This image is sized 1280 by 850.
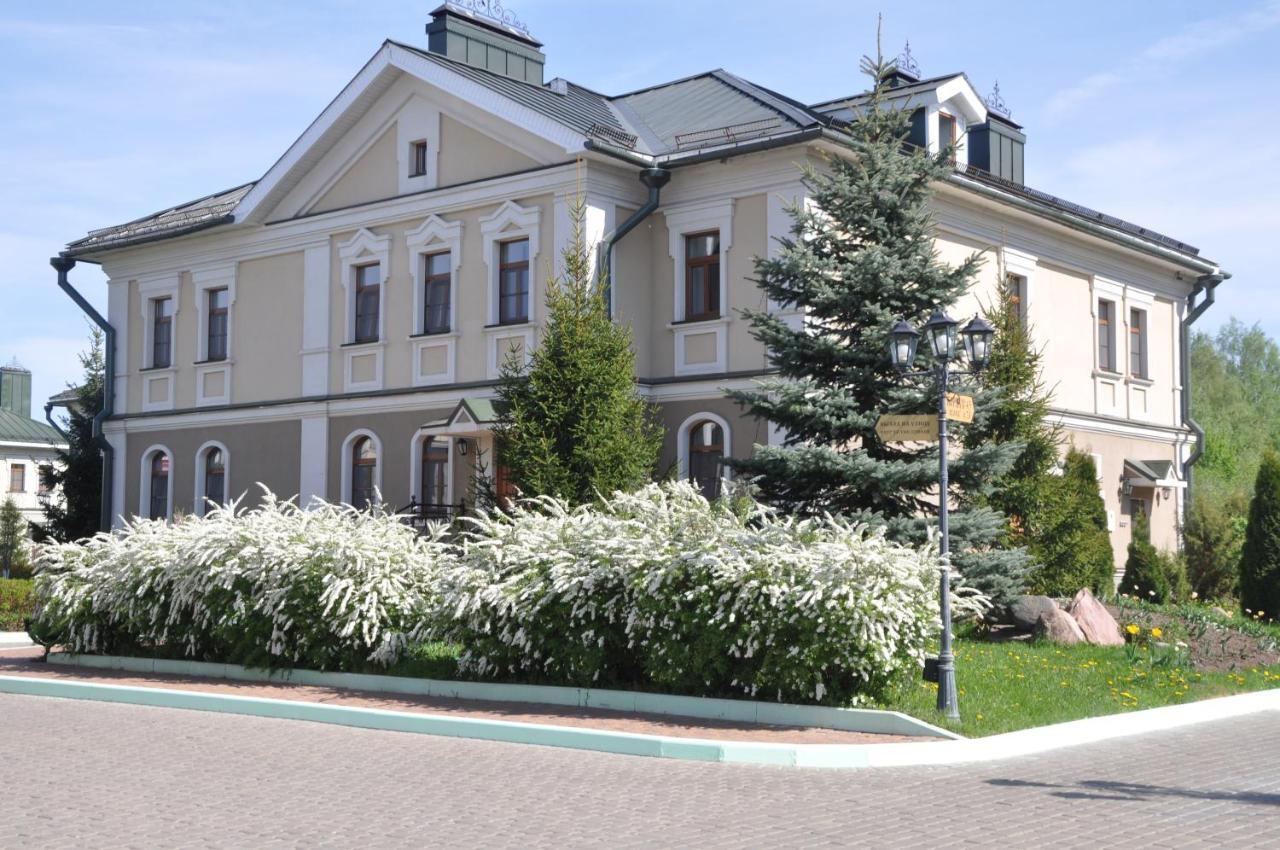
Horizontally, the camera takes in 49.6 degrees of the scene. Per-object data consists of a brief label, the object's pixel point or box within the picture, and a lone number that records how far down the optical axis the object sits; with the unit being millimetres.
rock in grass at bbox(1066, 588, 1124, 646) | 16719
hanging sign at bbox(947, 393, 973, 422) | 12961
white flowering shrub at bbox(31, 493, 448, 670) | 15289
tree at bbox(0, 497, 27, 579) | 40719
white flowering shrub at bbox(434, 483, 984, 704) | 12047
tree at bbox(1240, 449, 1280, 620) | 21984
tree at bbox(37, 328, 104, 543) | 33656
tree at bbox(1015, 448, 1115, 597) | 20156
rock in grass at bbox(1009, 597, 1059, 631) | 16844
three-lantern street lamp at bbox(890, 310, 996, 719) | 12133
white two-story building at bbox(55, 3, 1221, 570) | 22547
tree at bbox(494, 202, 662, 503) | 19594
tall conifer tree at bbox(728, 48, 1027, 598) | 16000
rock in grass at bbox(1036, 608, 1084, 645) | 16469
